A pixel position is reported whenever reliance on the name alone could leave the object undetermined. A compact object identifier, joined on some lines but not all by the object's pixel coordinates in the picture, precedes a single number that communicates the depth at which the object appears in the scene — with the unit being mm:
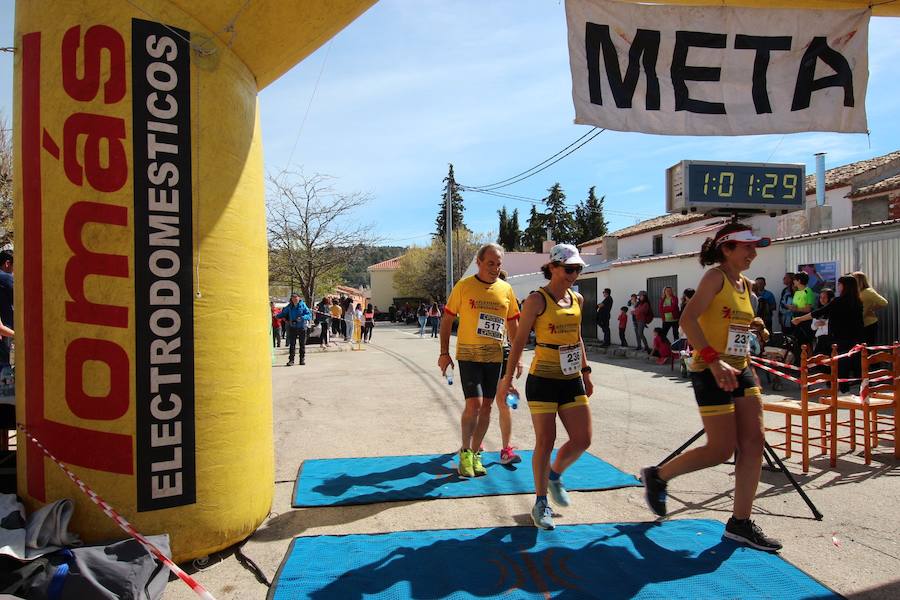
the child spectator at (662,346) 14672
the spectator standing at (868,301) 9500
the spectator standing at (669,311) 15203
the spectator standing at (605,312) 18645
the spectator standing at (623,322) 18827
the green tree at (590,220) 68938
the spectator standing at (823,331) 10023
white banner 4566
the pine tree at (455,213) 75225
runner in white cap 3955
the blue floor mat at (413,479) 4625
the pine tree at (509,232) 74000
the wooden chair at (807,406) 5047
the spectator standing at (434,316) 28641
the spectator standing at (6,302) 6223
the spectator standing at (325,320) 22050
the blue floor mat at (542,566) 3062
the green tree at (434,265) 58188
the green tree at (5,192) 17031
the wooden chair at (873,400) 5289
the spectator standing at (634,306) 17866
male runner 5000
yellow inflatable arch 3143
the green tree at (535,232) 71938
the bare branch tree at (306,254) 28344
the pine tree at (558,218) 70812
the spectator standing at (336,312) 22497
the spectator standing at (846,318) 9250
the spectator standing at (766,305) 12547
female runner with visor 3574
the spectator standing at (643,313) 17188
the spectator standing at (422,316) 30338
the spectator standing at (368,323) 24516
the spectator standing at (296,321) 15355
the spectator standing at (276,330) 24469
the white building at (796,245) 11664
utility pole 32969
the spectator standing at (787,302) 12109
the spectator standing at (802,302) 11283
